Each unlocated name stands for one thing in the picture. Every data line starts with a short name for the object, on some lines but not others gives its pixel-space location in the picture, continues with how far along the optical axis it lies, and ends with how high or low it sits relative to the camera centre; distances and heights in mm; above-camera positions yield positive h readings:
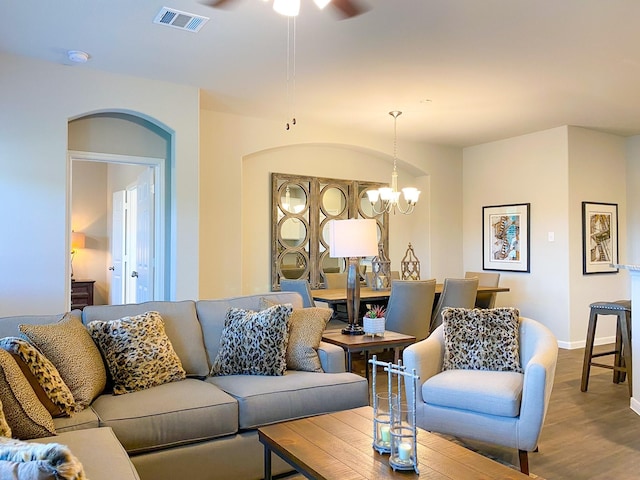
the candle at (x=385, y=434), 1903 -712
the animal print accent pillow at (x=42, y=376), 2088 -549
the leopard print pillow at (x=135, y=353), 2613 -559
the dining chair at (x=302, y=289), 4648 -394
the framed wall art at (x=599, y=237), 6297 +111
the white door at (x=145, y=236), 4938 +117
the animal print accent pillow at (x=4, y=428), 1637 -592
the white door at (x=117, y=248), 6723 +0
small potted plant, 3564 -549
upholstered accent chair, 2586 -810
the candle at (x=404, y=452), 1764 -725
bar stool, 4016 -793
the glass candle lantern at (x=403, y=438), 1760 -686
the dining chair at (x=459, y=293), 5012 -467
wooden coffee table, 1737 -783
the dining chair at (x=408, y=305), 4676 -555
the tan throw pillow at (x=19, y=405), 1895 -601
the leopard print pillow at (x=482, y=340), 3094 -590
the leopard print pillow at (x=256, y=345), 2914 -571
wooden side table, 3354 -647
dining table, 4809 -487
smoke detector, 3902 +1515
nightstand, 7305 -659
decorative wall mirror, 6305 +352
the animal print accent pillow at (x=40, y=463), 933 -408
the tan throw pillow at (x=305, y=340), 3066 -574
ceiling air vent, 3234 +1513
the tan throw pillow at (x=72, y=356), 2340 -519
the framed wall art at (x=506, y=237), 6652 +118
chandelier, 5742 +622
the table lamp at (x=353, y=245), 3645 +12
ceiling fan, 3049 +1490
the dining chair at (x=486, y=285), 5785 -468
